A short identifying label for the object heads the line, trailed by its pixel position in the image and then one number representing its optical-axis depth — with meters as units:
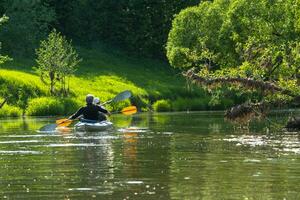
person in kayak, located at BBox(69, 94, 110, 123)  46.41
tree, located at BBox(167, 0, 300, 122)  39.75
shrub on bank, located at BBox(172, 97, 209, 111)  81.62
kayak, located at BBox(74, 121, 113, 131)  45.28
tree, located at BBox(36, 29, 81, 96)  75.75
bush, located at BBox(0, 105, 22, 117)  68.38
